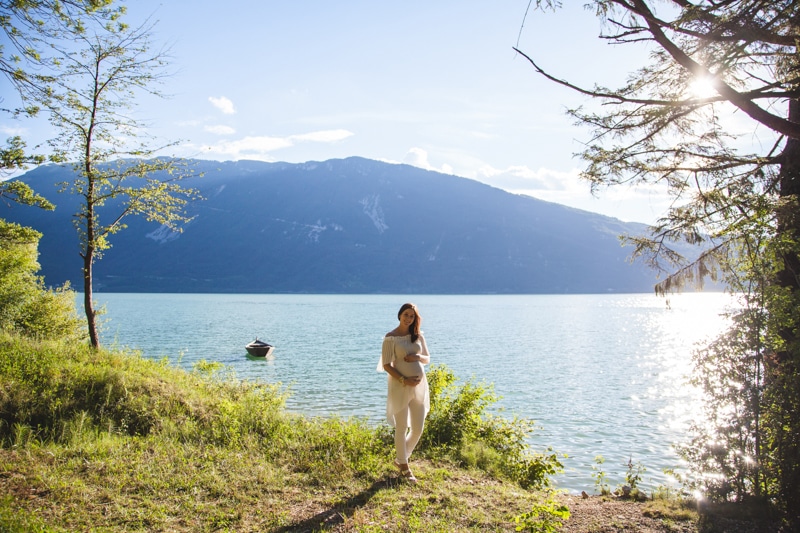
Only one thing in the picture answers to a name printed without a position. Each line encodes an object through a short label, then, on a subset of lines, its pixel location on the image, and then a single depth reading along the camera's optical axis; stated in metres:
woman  6.51
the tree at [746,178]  5.04
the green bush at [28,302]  15.97
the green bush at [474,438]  8.00
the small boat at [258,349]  34.22
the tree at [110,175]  11.35
